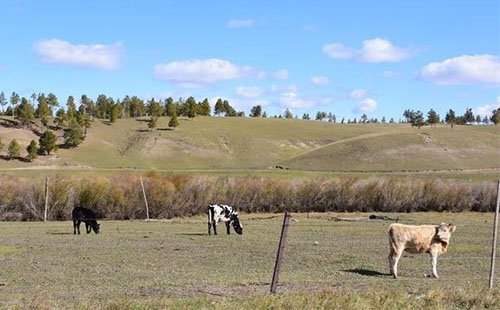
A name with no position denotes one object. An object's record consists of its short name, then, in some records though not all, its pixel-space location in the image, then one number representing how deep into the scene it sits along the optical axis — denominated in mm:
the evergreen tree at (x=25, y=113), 147750
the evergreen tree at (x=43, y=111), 151650
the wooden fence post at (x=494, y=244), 14352
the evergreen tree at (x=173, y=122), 163750
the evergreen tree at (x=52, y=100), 188600
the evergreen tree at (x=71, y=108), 160875
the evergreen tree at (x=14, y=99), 190875
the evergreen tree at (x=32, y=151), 125000
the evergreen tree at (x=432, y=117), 186250
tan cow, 17875
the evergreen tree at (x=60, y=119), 153500
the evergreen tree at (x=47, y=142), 129250
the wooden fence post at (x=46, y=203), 41884
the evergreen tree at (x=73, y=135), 139875
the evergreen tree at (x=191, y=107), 183088
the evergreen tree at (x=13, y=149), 123906
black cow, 31578
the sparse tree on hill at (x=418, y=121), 185188
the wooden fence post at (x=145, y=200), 43591
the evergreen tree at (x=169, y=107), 178325
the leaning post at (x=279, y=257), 13094
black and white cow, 30672
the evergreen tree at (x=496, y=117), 184875
